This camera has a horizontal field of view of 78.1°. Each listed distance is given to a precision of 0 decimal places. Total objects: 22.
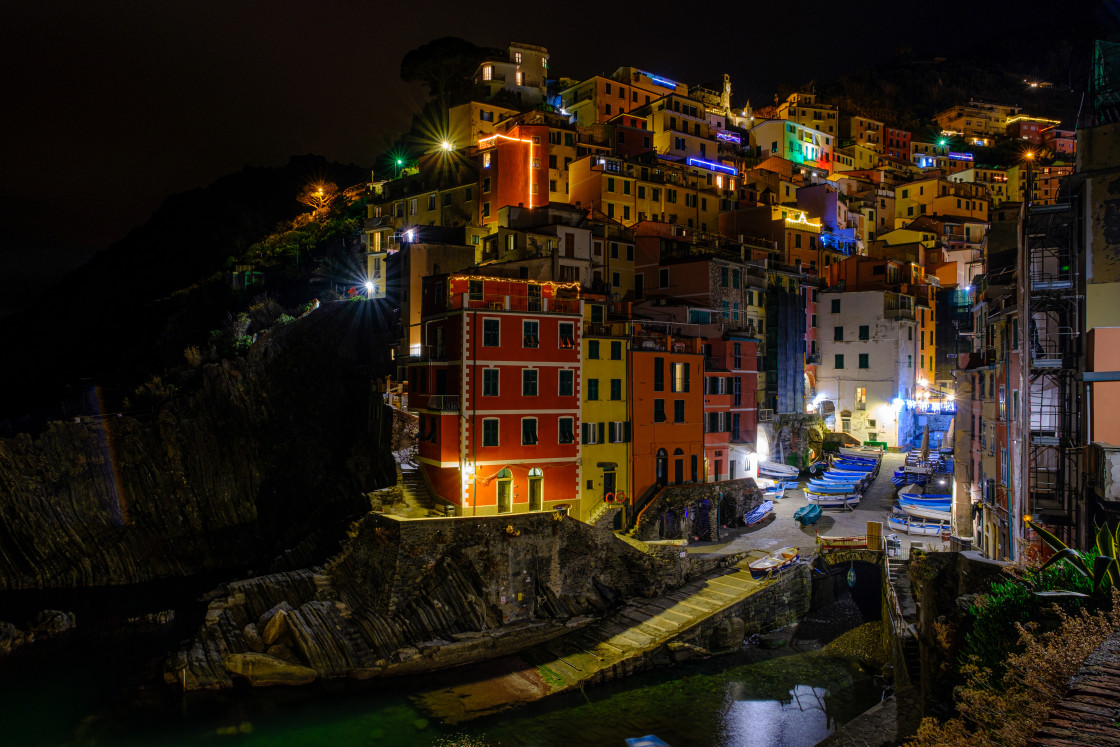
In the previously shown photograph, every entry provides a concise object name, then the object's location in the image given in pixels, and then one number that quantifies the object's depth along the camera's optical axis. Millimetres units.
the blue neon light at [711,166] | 66438
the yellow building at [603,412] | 35000
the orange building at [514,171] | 54750
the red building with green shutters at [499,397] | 31438
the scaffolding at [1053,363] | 21953
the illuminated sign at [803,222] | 62656
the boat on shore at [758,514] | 39878
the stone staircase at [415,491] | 31953
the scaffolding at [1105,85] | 21969
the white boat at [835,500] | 42719
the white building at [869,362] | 57562
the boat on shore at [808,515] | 39156
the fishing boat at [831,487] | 43000
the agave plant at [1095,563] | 12789
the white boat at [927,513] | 36531
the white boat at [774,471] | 47684
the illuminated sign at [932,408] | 58938
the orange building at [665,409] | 36875
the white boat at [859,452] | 53781
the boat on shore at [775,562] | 31938
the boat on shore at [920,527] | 36469
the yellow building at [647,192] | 55688
